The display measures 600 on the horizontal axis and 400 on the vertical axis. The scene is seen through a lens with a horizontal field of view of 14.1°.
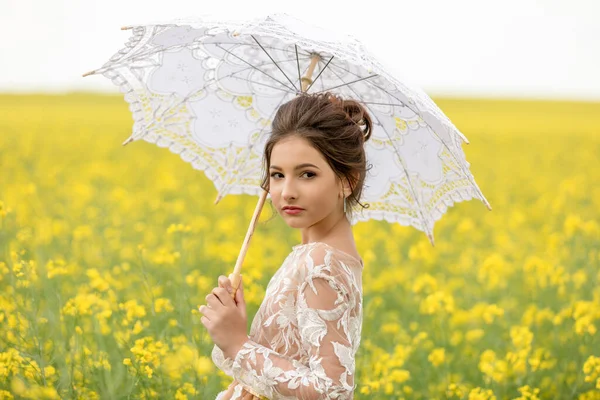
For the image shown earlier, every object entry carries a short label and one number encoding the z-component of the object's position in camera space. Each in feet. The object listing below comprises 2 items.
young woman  13.17
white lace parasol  14.74
